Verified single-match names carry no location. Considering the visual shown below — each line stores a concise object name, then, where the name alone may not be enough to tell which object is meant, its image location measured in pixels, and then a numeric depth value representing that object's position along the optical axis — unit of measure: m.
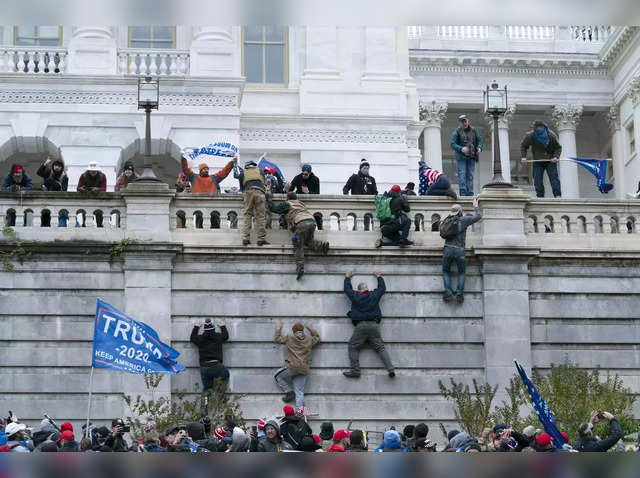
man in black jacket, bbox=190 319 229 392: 23.58
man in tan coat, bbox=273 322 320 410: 23.86
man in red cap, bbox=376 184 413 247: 24.77
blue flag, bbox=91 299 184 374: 18.22
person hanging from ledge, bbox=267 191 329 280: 24.50
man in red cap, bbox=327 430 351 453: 15.27
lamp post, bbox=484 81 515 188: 24.72
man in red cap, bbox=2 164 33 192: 25.56
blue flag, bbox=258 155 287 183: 28.92
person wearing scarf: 27.05
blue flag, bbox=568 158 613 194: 28.41
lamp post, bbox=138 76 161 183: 24.91
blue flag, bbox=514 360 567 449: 15.59
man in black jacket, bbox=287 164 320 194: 26.61
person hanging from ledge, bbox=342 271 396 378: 24.23
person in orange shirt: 26.52
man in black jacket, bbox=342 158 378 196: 26.80
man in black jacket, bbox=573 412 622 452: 13.91
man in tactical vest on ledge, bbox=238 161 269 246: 24.56
